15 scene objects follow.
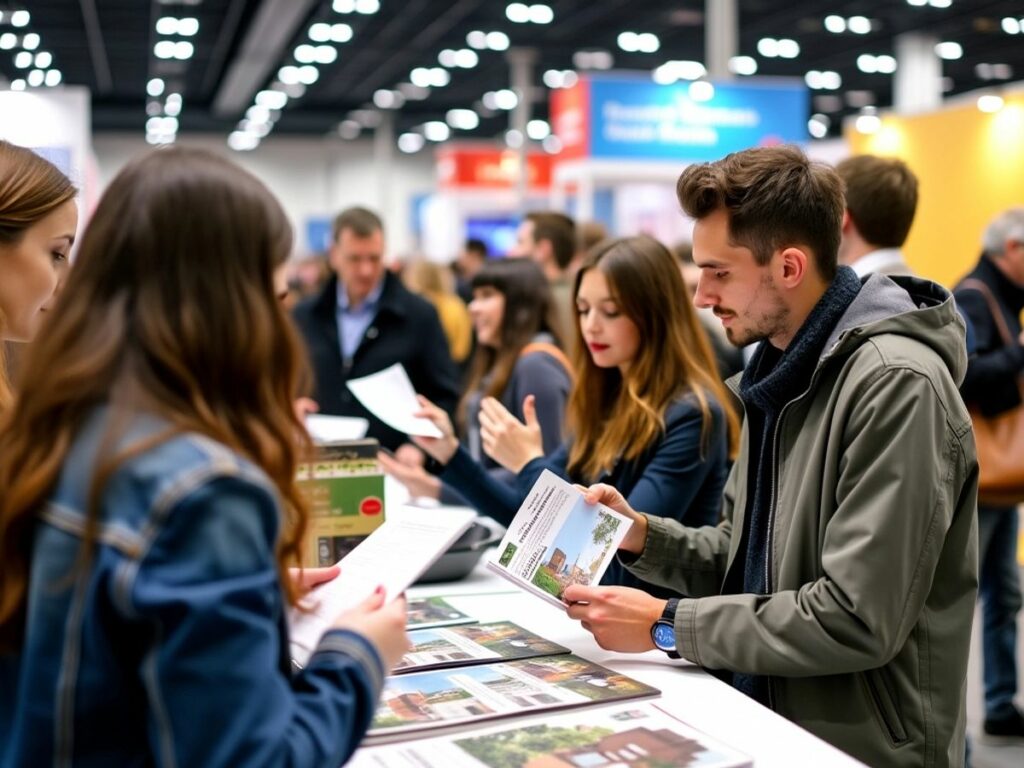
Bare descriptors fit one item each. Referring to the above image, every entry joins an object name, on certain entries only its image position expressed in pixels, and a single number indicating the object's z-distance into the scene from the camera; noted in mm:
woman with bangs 3557
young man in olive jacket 1679
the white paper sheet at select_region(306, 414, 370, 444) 3684
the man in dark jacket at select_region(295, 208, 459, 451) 4855
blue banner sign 8328
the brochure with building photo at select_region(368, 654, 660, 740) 1603
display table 1558
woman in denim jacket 999
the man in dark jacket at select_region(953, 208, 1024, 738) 3980
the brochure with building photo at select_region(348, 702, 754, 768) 1454
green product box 2340
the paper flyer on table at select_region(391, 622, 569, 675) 1876
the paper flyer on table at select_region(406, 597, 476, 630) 2150
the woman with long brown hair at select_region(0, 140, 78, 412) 1830
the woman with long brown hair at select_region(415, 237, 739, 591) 2537
